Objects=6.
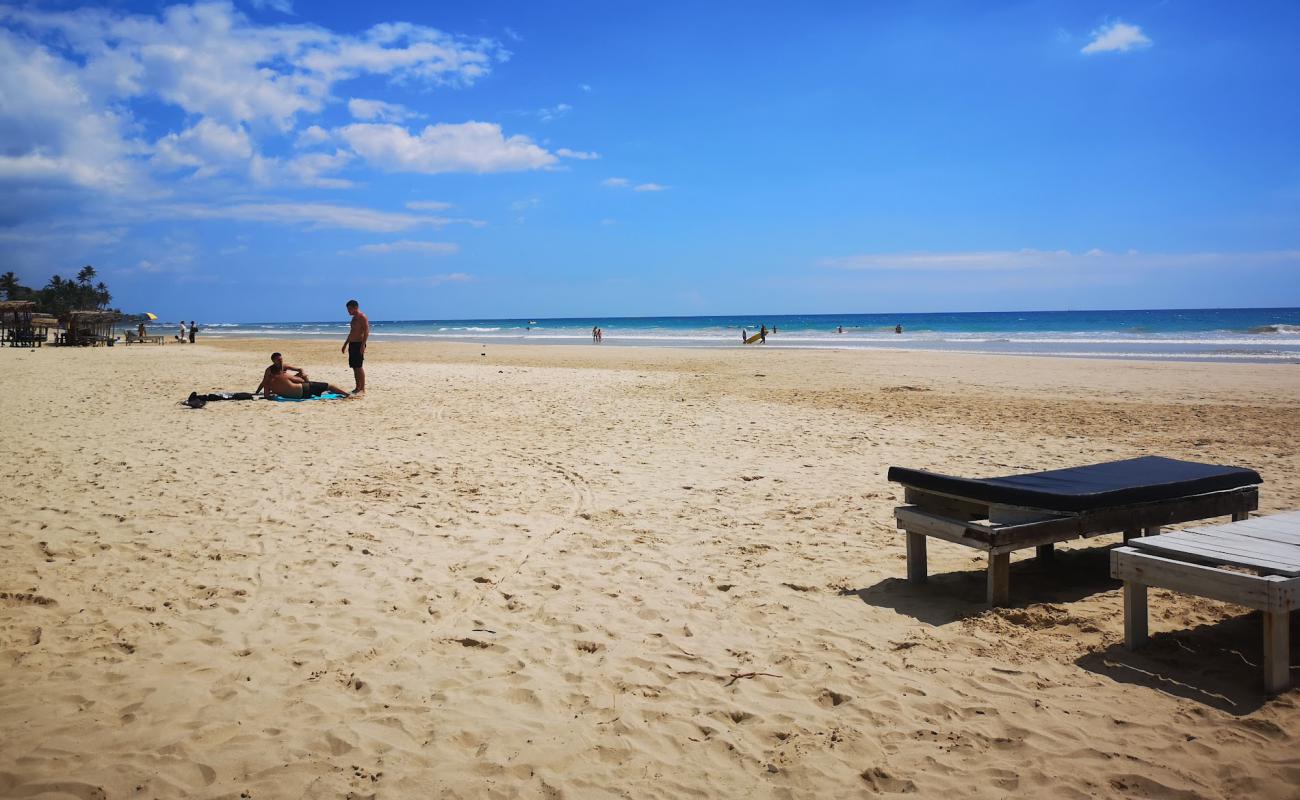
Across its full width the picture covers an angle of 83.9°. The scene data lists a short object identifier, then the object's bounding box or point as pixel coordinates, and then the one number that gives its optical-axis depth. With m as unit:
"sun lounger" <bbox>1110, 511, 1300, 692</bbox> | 3.15
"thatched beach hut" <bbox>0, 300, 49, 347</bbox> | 34.91
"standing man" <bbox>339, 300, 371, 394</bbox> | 13.96
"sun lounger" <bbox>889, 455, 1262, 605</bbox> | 4.19
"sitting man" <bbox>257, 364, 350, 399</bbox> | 13.24
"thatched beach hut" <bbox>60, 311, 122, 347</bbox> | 36.25
